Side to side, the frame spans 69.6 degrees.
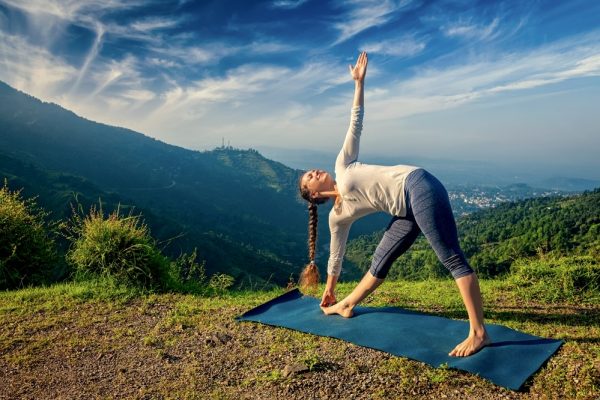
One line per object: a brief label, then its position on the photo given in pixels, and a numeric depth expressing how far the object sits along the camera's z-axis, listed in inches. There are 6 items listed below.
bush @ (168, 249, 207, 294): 231.6
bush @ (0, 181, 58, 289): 245.6
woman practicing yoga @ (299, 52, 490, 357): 124.3
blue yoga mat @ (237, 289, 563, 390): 117.0
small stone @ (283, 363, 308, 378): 121.7
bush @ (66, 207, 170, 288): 224.2
